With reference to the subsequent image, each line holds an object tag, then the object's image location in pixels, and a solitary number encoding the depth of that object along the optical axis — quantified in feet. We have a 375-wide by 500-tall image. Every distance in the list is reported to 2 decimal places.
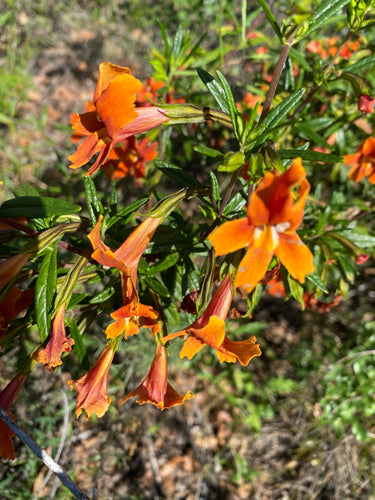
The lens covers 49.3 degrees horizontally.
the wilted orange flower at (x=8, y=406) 0.52
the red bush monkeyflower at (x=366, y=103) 0.59
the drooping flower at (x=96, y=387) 0.52
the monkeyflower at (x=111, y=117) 0.45
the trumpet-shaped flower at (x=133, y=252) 0.48
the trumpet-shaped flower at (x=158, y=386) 0.55
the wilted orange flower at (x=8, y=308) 0.50
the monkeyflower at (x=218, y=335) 0.45
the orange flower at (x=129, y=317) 0.47
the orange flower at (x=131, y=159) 0.82
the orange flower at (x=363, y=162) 0.77
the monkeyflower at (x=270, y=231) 0.39
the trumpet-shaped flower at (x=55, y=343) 0.49
